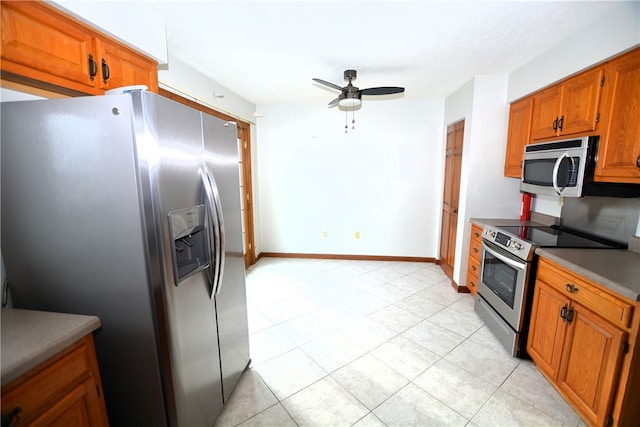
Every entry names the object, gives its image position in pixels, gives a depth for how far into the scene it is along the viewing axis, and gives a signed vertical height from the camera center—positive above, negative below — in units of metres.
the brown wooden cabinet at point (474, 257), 2.88 -0.88
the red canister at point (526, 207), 2.89 -0.33
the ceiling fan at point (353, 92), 2.59 +0.80
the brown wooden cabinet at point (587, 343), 1.36 -0.96
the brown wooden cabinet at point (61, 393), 0.84 -0.73
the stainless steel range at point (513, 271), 2.05 -0.79
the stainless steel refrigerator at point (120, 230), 1.09 -0.23
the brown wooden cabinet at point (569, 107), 1.90 +0.53
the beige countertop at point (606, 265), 1.35 -0.52
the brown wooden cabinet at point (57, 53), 1.08 +0.56
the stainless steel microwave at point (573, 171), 1.88 +0.03
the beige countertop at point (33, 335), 0.84 -0.55
